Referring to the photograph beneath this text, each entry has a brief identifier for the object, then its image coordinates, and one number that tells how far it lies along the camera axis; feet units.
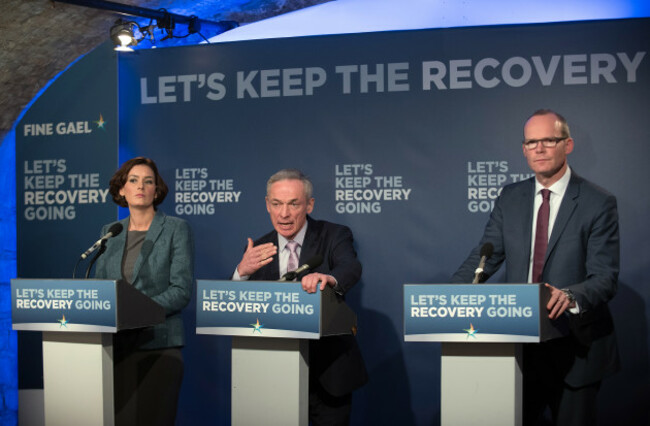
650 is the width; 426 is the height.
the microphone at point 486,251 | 9.85
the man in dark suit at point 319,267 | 11.27
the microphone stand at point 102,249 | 11.31
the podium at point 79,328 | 10.42
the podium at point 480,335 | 9.00
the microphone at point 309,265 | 9.93
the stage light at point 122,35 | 17.11
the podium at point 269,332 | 9.71
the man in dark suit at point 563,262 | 10.57
